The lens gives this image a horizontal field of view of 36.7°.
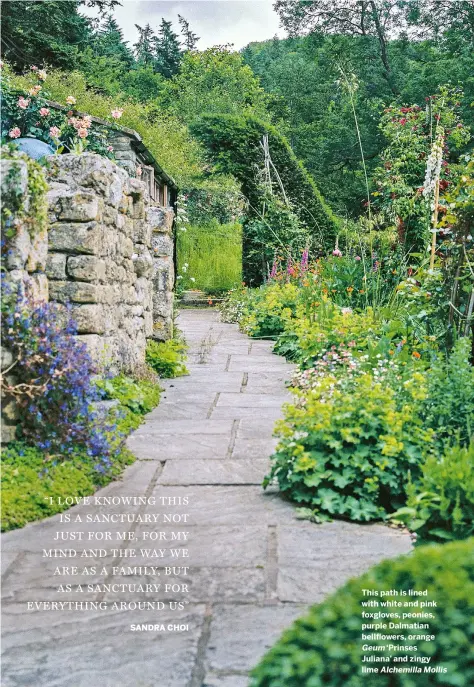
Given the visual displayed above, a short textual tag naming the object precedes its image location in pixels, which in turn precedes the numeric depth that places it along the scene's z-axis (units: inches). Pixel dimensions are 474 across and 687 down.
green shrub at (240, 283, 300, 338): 339.6
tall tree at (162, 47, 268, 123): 1227.2
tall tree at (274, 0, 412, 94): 823.7
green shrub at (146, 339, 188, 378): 247.3
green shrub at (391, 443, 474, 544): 95.0
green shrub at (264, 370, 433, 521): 119.4
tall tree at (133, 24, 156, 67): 1267.2
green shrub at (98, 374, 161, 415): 180.7
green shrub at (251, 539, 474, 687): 51.1
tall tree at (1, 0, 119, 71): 662.5
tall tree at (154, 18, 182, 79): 1293.1
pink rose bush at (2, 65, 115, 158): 380.8
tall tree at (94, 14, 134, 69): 983.3
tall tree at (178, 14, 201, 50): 1237.9
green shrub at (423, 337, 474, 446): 133.0
